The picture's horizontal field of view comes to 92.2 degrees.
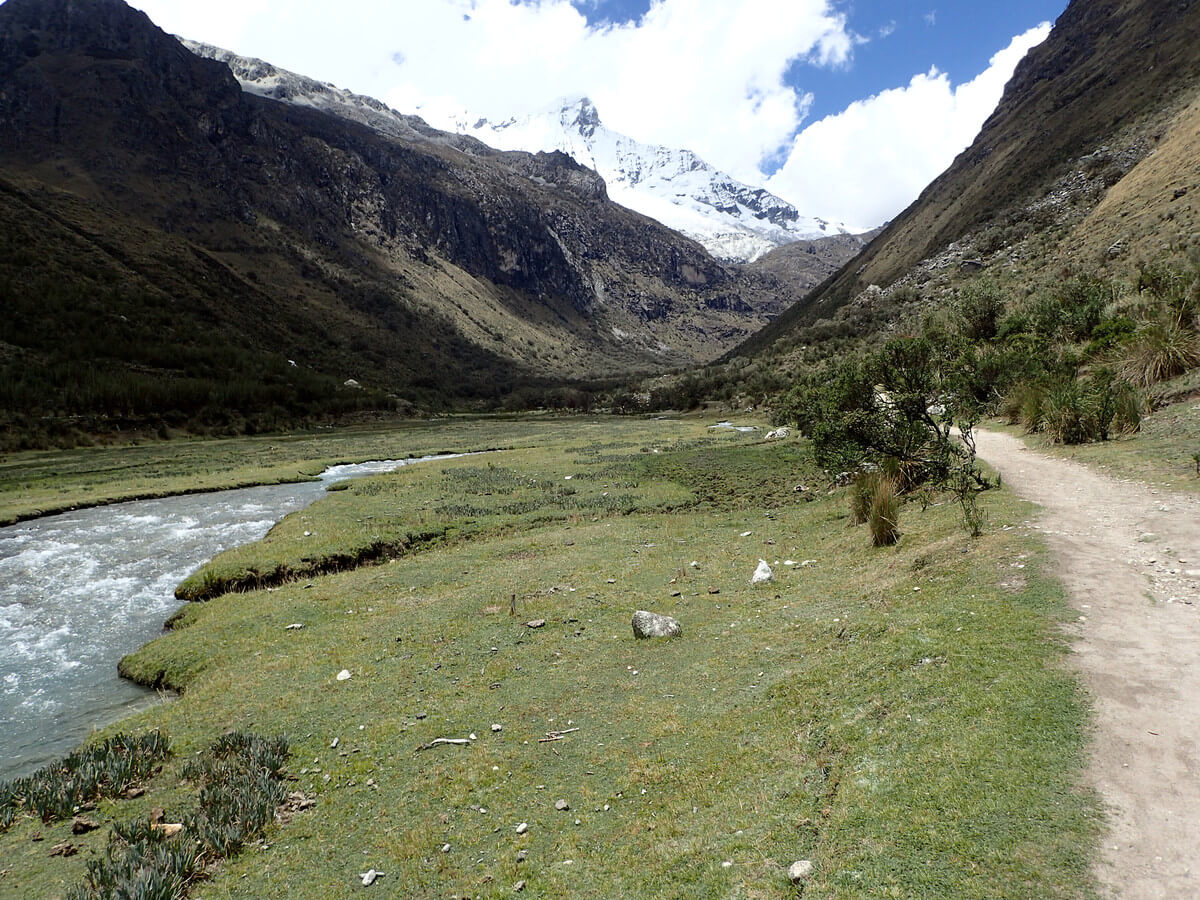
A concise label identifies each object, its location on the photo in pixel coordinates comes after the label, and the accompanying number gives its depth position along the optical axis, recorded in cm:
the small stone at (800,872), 475
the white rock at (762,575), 1388
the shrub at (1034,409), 2208
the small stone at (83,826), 771
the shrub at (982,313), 4247
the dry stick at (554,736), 852
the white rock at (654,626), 1154
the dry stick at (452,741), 875
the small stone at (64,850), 725
